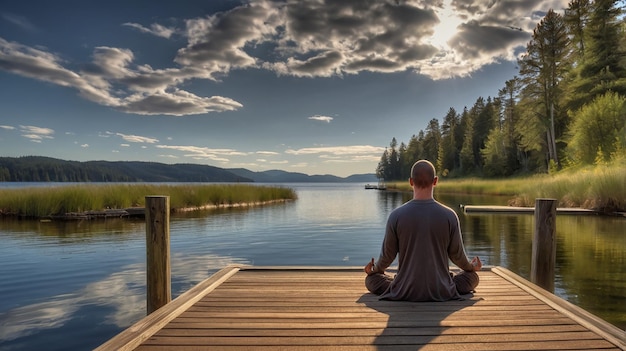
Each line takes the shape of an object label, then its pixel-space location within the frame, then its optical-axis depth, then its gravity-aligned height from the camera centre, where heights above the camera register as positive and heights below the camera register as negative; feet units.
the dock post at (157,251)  18.24 -2.94
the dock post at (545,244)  19.66 -3.21
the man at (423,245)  13.61 -2.18
